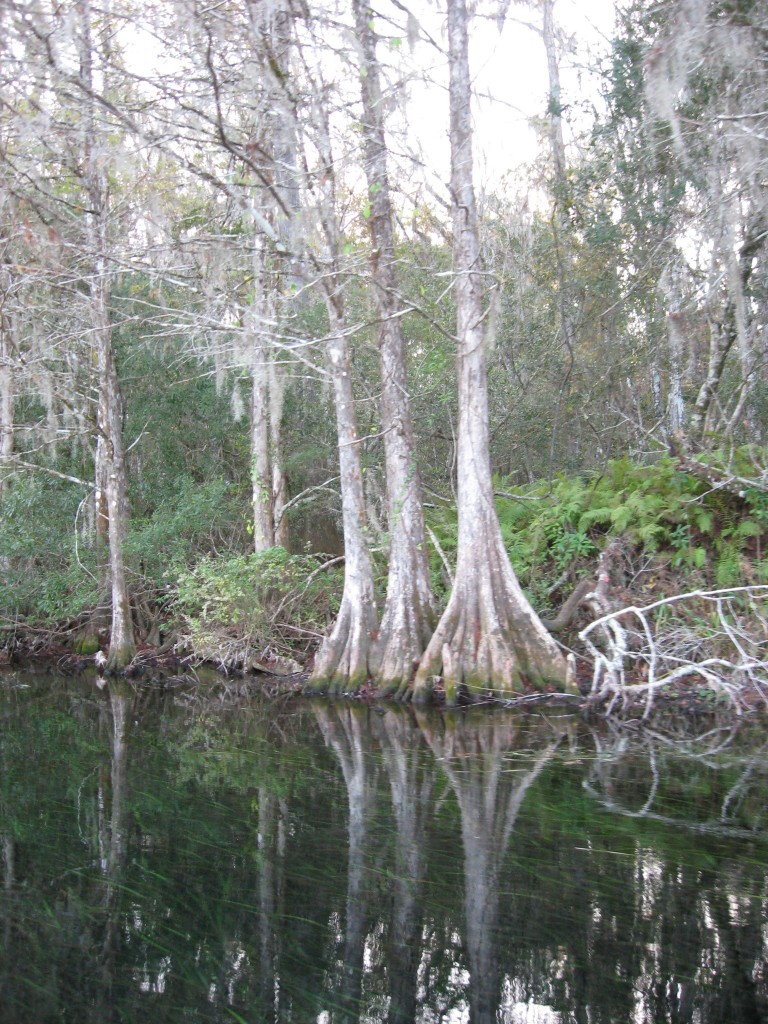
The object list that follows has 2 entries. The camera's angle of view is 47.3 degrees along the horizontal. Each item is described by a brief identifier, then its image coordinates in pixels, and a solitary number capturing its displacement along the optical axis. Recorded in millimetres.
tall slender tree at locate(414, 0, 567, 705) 9339
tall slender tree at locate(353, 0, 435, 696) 10023
